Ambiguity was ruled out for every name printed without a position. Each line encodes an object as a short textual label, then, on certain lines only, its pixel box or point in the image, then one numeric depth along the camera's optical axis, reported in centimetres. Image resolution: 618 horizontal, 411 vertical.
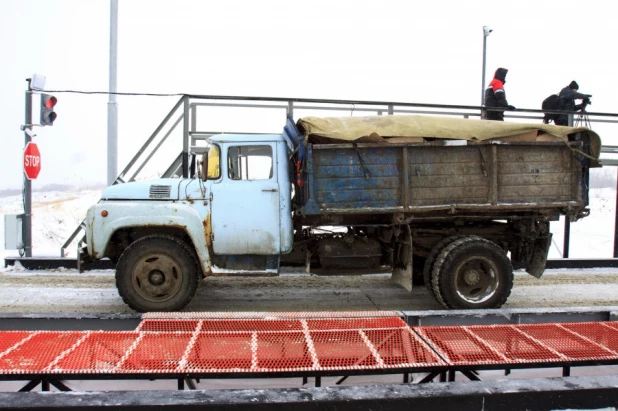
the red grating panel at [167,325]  408
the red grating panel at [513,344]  338
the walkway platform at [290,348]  308
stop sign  894
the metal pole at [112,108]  971
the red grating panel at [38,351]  311
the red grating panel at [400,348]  337
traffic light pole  898
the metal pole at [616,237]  987
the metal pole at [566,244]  967
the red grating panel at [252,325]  412
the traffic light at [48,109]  900
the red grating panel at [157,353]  314
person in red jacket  966
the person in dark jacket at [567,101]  994
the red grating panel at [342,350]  329
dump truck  580
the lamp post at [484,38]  1600
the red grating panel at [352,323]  415
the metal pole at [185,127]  843
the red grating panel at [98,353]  313
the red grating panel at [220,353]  316
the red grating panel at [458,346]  333
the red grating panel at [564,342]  345
